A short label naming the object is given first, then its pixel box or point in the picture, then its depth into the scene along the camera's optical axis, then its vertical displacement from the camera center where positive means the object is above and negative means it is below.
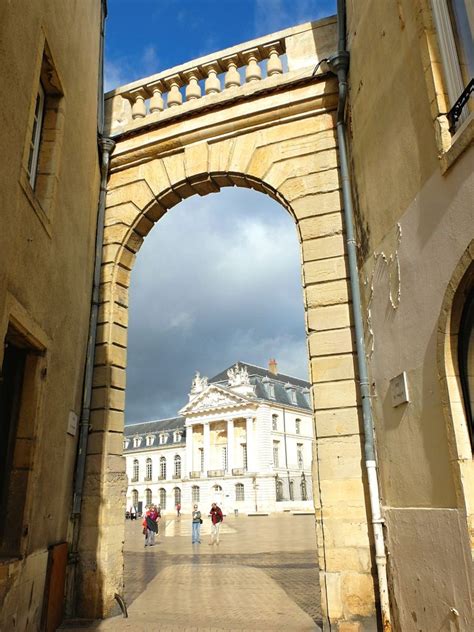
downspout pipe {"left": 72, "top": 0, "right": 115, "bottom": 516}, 6.22 +2.52
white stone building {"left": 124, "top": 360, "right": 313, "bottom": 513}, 54.56 +6.34
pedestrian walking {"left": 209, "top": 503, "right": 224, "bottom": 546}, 16.80 -0.31
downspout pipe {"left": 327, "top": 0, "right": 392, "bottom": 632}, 4.77 +1.80
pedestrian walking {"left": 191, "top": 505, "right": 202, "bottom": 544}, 17.03 -0.51
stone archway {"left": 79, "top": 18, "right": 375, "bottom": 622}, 5.23 +2.68
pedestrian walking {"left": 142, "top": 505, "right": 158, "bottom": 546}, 16.84 -0.44
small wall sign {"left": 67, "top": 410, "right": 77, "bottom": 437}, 5.95 +0.93
